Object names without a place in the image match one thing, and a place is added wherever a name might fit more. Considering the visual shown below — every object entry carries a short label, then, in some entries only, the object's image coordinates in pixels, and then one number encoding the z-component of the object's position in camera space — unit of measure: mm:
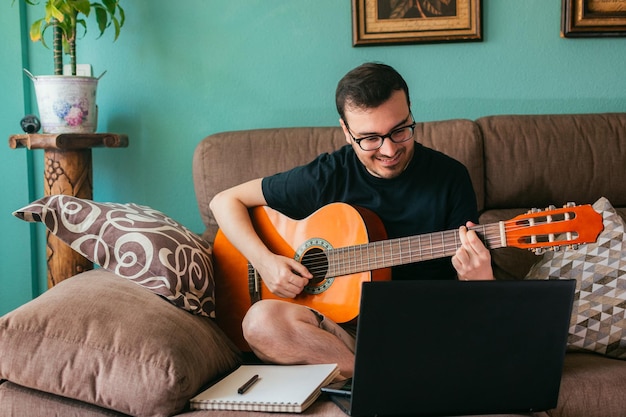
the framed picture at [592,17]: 2471
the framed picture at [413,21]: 2504
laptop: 1273
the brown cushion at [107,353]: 1463
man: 1703
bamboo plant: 2318
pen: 1500
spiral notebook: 1436
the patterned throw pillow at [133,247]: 1756
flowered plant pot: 2340
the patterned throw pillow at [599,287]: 1818
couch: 1488
